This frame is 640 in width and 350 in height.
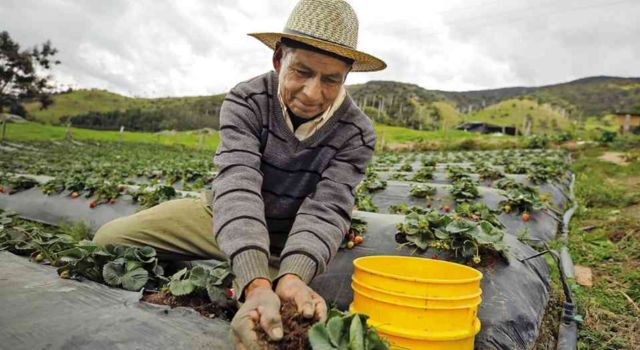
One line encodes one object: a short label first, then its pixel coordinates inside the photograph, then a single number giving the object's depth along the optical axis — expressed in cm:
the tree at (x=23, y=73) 2586
